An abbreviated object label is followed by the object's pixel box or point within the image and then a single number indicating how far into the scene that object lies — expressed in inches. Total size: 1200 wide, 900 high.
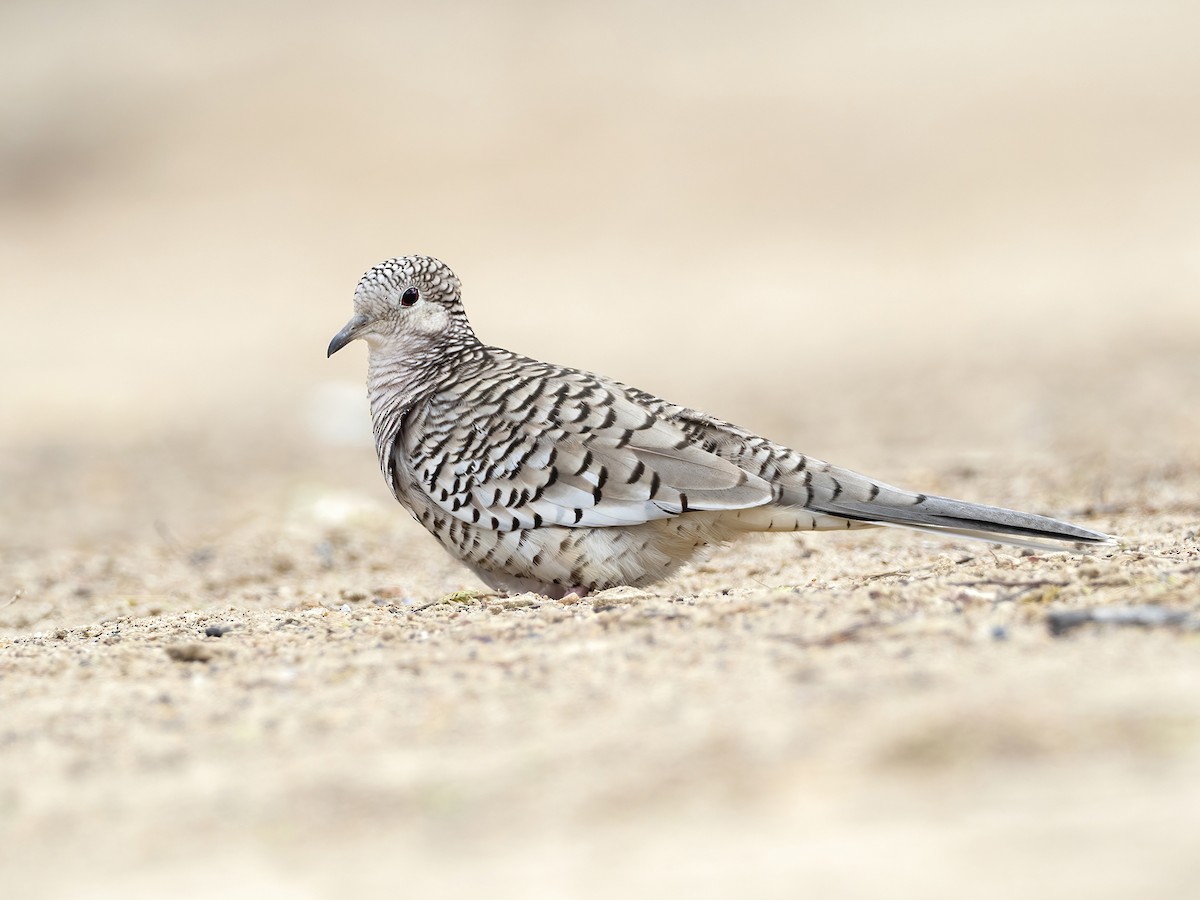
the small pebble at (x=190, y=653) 328.5
